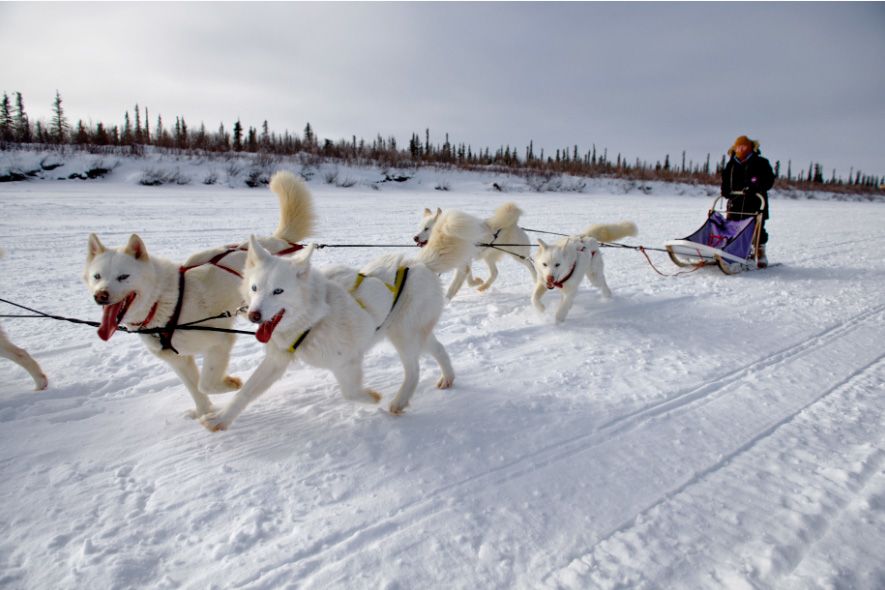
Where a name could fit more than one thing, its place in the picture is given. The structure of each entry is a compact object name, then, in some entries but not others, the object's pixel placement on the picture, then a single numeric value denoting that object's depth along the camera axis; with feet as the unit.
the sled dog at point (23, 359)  9.28
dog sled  20.42
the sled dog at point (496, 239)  17.61
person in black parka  22.44
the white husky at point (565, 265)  14.17
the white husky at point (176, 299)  7.96
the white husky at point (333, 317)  7.47
